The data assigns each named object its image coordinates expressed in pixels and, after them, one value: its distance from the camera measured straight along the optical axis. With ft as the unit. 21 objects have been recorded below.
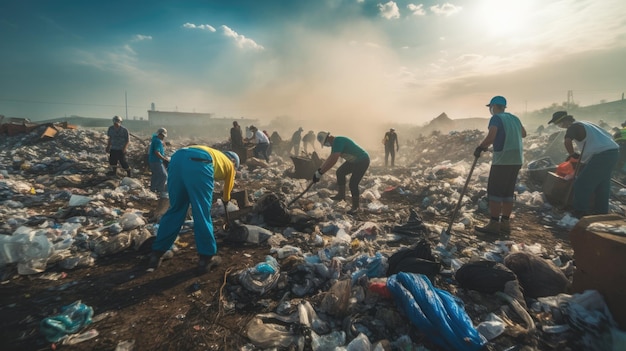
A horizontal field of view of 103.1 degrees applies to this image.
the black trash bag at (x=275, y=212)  13.26
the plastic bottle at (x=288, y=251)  10.11
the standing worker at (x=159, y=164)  17.01
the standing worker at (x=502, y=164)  11.96
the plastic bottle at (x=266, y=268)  8.11
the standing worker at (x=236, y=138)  30.81
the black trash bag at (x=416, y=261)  7.64
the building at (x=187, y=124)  135.95
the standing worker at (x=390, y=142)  37.19
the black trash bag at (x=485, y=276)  7.36
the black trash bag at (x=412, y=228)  12.09
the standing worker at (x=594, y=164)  12.44
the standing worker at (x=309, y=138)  47.85
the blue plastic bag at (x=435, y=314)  5.35
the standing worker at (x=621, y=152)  21.69
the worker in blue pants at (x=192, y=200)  8.34
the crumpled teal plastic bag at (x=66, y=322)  5.80
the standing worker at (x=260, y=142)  33.74
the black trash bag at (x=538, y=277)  7.39
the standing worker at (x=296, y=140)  45.08
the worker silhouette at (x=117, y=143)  21.27
